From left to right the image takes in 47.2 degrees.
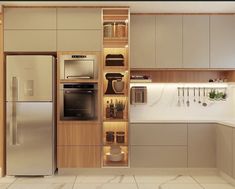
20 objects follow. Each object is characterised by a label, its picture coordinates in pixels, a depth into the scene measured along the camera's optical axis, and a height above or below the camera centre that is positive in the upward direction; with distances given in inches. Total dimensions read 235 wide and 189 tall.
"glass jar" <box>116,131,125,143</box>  152.9 -25.1
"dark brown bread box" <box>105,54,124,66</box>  154.1 +18.9
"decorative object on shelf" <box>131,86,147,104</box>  166.2 -0.7
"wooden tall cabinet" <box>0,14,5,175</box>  144.4 -14.0
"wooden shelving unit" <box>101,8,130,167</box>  151.1 +0.0
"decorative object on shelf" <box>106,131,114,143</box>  152.8 -24.5
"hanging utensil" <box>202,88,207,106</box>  170.6 -3.0
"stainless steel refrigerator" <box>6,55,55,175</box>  142.6 -9.5
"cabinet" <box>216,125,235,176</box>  128.8 -27.6
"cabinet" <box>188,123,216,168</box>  147.5 -28.1
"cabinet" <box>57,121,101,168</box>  147.3 -25.2
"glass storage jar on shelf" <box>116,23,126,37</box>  155.0 +36.4
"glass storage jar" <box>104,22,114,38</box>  153.5 +36.6
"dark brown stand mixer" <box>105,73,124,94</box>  156.6 +9.4
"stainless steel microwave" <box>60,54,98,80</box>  147.1 +14.8
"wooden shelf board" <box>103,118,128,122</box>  149.6 -14.5
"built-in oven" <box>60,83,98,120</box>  146.2 -3.8
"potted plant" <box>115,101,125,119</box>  153.8 -8.6
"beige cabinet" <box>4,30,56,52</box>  146.1 +29.5
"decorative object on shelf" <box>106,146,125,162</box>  154.8 -34.8
